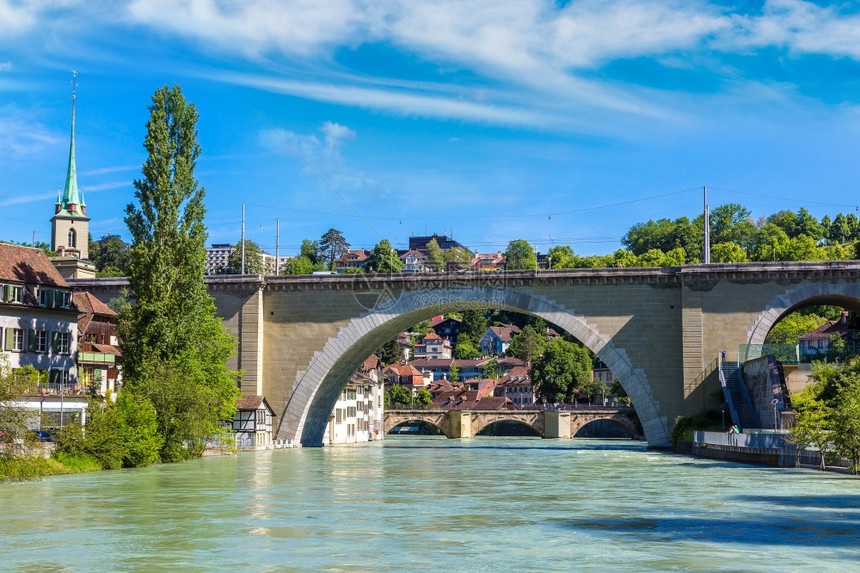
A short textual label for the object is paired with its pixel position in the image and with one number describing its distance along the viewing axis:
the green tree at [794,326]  99.56
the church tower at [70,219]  125.69
